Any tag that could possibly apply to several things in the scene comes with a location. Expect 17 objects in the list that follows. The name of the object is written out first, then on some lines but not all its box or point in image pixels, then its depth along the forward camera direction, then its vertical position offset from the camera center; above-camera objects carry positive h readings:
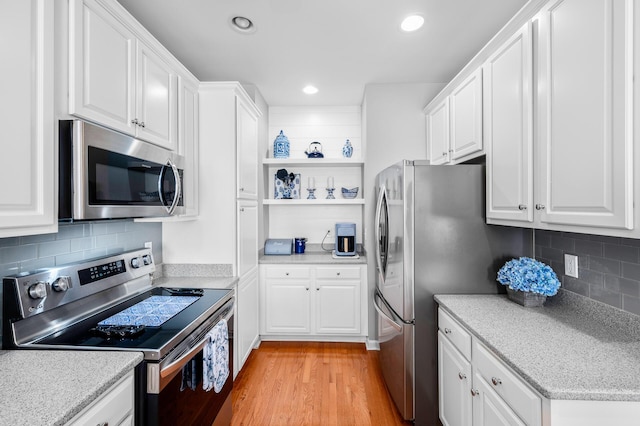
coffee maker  3.35 -0.29
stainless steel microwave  1.17 +0.17
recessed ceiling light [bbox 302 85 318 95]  3.21 +1.31
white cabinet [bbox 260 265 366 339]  3.13 -0.89
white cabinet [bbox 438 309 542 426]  1.11 -0.77
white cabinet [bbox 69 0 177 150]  1.23 +0.66
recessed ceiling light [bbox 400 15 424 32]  2.06 +1.30
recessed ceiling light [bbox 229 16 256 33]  2.07 +1.30
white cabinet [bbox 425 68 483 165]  2.04 +0.68
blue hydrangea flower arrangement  1.61 -0.35
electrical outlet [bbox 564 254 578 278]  1.65 -0.29
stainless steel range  1.19 -0.51
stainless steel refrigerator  1.93 -0.24
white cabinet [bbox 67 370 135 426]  0.92 -0.63
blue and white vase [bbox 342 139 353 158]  3.55 +0.72
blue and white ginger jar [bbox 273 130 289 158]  3.54 +0.75
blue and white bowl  3.56 +0.23
